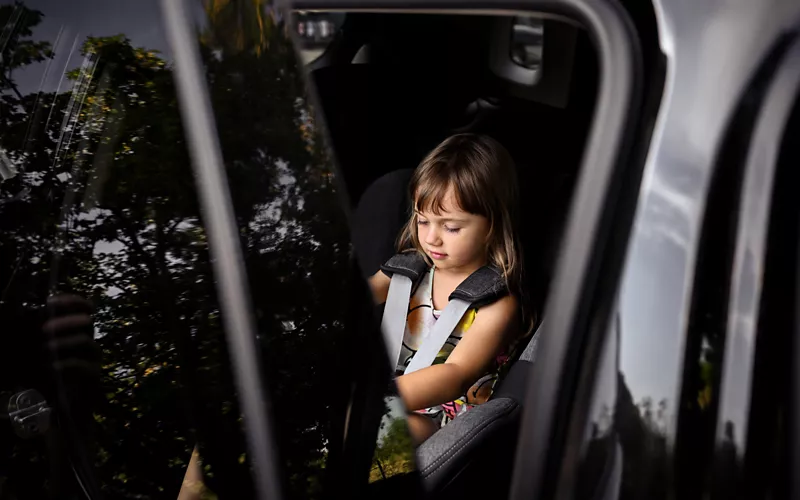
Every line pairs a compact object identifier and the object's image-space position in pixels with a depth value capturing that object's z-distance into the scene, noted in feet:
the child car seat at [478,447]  3.75
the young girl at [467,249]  5.78
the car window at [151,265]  3.03
